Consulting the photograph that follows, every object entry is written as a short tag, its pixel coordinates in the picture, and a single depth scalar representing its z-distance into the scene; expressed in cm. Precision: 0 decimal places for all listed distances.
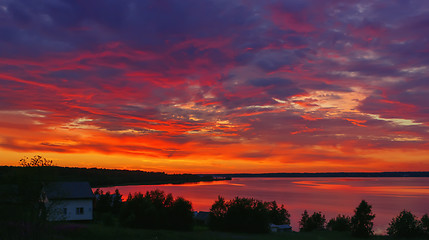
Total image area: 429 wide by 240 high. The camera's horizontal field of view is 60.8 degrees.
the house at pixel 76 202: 5343
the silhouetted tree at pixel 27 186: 3718
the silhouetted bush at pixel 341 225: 6588
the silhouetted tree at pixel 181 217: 5162
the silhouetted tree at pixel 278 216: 8143
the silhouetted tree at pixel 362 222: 5444
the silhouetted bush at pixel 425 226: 5450
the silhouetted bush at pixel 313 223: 7175
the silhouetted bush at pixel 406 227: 5394
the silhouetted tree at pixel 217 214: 5556
